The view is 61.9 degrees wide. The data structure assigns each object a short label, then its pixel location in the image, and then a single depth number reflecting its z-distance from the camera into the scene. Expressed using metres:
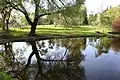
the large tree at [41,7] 16.00
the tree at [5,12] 14.98
